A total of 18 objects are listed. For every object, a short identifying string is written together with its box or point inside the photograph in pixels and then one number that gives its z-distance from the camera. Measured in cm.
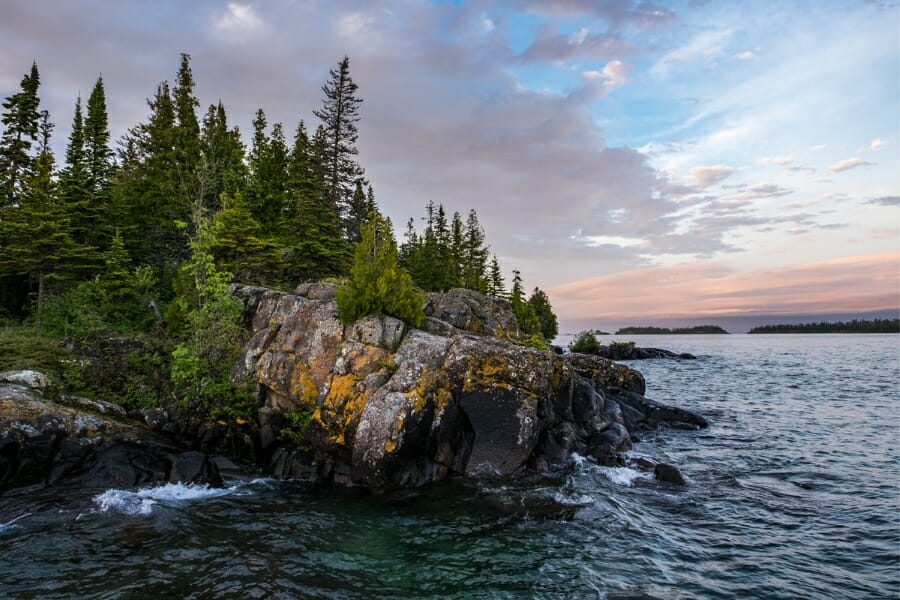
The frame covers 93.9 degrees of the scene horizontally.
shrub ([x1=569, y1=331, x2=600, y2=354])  6222
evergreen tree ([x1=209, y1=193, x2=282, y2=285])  2662
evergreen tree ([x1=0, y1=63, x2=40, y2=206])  3087
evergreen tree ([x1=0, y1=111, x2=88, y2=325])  2403
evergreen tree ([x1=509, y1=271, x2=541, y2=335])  5969
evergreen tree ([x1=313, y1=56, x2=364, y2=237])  3669
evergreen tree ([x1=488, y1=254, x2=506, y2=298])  7494
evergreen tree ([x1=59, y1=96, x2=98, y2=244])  2772
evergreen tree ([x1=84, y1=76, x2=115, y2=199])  3231
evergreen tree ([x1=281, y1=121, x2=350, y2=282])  3088
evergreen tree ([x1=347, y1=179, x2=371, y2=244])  4196
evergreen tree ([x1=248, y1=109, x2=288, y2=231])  3706
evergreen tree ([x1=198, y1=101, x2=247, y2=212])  3538
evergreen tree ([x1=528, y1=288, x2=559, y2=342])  10194
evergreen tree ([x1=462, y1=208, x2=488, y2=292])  6712
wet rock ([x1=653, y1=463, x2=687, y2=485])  1349
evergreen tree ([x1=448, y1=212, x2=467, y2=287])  6059
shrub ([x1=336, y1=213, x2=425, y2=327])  1622
